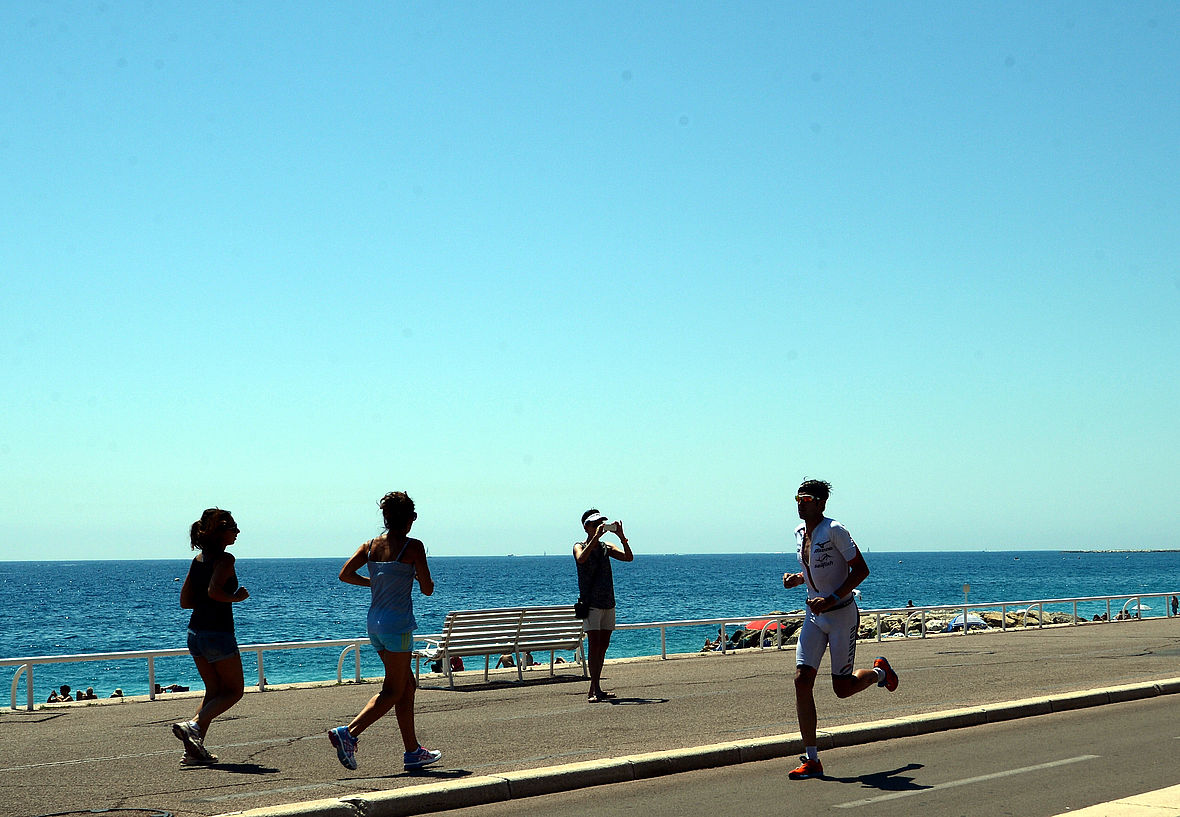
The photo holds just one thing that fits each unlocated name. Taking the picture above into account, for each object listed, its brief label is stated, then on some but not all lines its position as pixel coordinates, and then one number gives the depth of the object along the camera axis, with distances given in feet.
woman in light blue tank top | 29.73
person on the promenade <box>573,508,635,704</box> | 46.42
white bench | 54.34
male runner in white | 28.91
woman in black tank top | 31.73
